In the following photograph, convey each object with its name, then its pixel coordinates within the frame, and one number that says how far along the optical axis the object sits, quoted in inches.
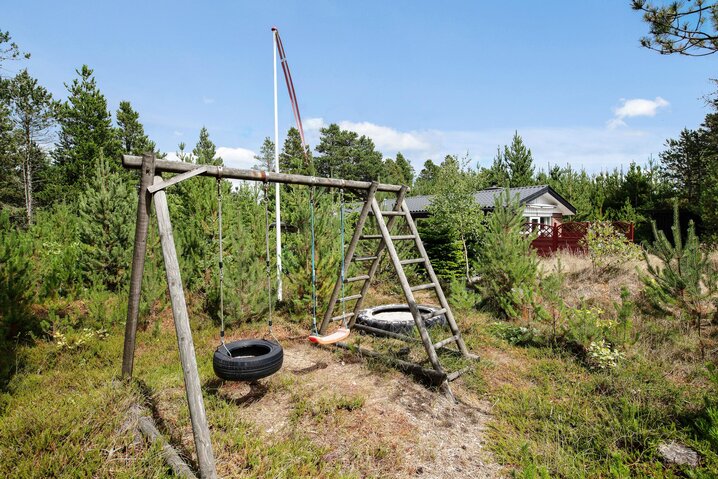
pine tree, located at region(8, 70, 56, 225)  919.7
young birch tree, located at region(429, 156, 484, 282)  466.6
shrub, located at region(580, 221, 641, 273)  379.0
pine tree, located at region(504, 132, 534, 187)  1107.3
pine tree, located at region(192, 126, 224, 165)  650.2
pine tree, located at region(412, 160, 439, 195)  2696.9
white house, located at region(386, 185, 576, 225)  756.6
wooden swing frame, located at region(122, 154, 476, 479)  116.0
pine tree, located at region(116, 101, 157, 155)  1053.8
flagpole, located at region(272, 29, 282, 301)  318.2
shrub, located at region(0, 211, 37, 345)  208.8
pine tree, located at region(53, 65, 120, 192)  893.2
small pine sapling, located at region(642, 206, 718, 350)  206.4
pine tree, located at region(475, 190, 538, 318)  298.8
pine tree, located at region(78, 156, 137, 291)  297.3
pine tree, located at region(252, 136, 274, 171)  1923.0
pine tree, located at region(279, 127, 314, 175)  1585.9
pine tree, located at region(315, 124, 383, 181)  1771.7
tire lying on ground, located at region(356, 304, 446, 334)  253.8
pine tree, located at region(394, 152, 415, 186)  2188.7
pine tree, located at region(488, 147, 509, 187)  1133.1
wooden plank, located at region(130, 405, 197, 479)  110.7
